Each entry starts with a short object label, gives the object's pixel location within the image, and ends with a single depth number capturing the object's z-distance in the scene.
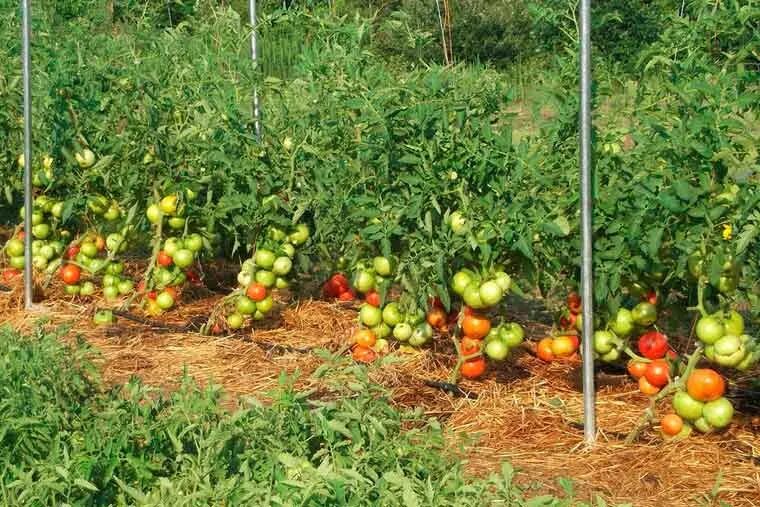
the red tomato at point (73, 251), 5.39
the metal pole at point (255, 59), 4.66
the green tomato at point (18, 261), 5.48
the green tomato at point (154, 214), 4.85
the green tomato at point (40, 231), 5.41
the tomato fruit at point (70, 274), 5.34
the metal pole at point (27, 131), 5.20
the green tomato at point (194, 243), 4.82
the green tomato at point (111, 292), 5.24
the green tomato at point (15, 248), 5.46
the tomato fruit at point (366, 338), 4.27
